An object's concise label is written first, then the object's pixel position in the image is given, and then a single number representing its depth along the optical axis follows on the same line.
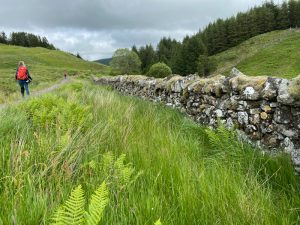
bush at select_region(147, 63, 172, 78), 52.29
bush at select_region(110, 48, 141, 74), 71.51
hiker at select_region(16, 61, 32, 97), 11.03
